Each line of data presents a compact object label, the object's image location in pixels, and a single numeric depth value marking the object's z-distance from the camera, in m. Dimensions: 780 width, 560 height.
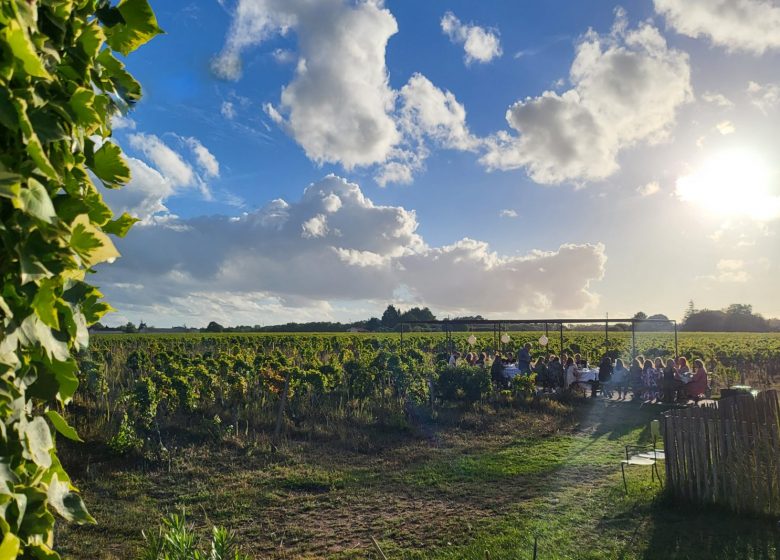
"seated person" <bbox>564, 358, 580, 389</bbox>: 17.30
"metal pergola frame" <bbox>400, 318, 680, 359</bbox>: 19.25
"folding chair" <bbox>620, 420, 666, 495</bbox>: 8.00
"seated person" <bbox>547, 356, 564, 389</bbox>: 17.11
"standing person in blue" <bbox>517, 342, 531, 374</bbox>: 18.41
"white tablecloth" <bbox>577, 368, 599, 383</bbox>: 17.62
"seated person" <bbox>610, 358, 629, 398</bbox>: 17.48
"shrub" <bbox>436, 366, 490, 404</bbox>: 14.98
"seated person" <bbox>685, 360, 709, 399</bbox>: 14.28
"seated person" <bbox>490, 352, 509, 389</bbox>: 16.72
